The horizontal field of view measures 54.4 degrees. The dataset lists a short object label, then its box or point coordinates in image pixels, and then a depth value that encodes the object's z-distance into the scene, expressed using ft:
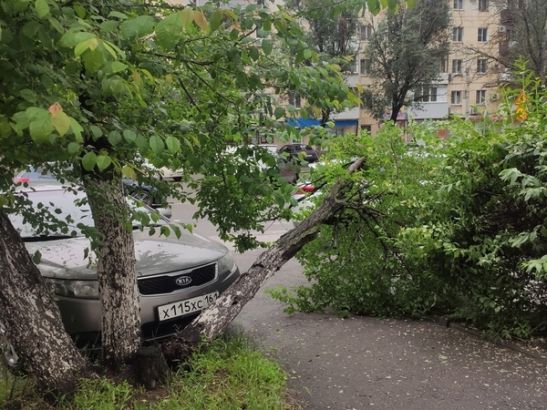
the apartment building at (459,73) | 147.84
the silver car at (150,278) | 12.28
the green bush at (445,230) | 11.80
